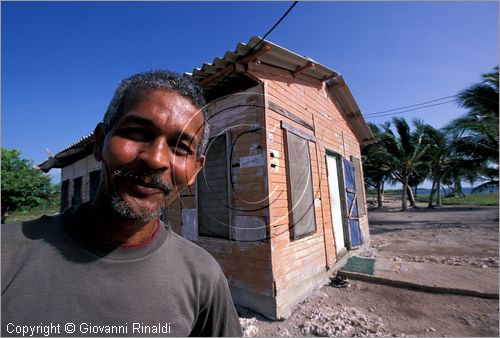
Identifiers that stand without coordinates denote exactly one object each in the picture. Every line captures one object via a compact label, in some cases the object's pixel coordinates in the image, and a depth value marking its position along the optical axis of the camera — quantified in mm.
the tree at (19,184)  13727
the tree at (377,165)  21156
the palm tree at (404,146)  20500
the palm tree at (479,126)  10445
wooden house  3855
